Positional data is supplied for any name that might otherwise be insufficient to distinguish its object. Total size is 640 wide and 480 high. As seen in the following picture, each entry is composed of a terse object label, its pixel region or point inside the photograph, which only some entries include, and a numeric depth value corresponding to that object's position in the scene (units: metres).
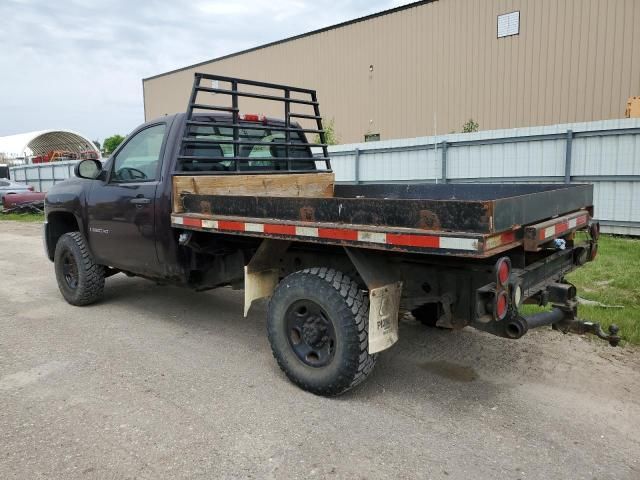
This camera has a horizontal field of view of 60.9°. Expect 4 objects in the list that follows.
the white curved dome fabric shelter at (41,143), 46.78
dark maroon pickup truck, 3.07
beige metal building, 17.02
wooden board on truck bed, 4.60
